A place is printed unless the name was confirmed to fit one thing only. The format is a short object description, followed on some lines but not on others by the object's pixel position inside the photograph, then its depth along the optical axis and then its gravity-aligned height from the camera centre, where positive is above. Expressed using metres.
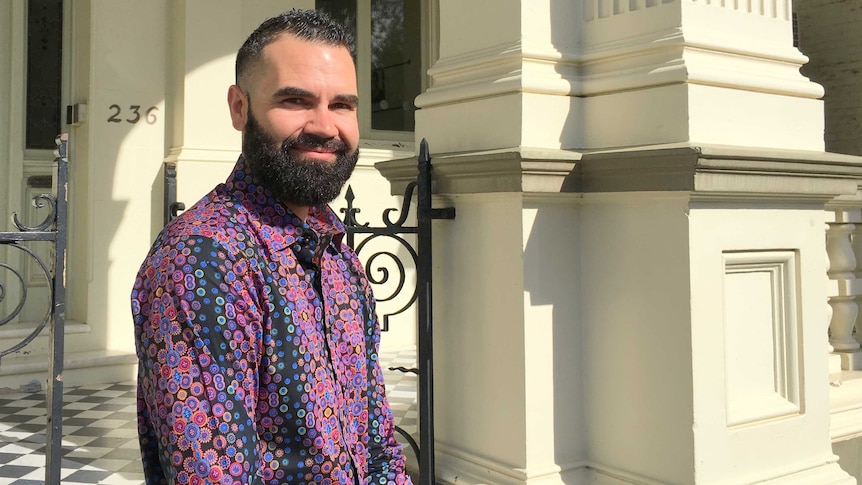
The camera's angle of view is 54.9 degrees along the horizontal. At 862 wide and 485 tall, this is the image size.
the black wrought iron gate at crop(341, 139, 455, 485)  2.93 -0.05
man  1.24 -0.04
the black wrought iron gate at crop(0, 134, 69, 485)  2.50 -0.08
